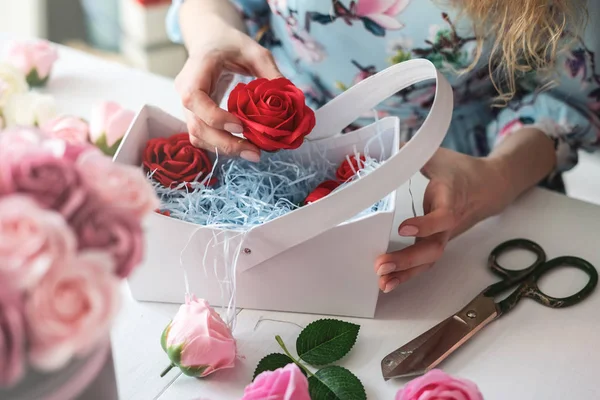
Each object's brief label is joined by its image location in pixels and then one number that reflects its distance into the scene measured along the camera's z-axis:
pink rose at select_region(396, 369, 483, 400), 0.39
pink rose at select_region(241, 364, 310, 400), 0.39
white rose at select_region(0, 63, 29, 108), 0.69
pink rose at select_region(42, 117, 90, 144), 0.64
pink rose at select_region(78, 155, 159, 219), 0.26
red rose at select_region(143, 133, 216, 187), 0.54
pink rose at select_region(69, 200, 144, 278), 0.25
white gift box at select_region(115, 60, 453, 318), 0.47
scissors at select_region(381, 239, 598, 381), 0.49
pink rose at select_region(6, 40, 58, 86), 0.79
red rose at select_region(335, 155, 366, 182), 0.55
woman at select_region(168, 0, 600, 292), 0.57
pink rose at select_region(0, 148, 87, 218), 0.24
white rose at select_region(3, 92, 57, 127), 0.67
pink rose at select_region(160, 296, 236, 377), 0.46
